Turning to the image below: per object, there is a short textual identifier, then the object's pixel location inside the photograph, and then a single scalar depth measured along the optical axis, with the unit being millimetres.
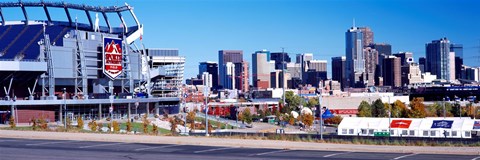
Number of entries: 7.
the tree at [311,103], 168800
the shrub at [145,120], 82438
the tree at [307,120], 114094
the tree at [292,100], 168588
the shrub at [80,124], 73538
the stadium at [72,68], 92562
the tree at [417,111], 123938
